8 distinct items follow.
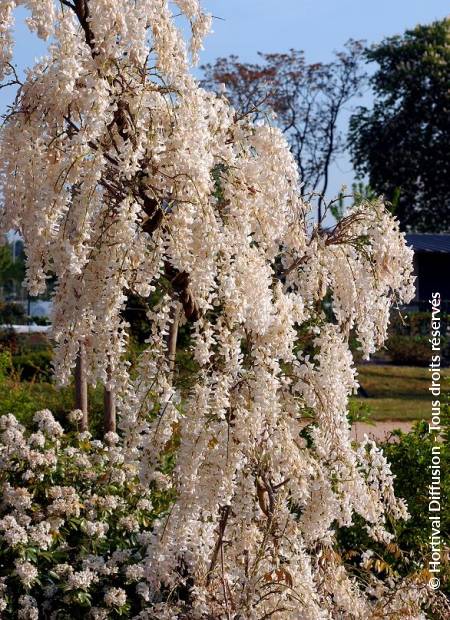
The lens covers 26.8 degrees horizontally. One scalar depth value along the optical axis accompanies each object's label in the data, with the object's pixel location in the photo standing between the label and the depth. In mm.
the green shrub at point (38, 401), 7752
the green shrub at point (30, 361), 13105
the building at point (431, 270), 26353
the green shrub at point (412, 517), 5402
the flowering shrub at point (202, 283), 3426
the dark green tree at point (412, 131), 35875
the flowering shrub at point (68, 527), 4324
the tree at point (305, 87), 29688
